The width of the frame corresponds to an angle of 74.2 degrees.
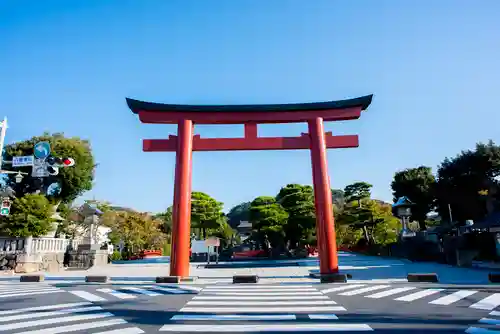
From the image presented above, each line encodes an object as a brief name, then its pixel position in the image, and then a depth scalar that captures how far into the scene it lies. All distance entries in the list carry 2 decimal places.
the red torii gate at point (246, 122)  13.84
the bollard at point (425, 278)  11.81
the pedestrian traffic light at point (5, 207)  12.76
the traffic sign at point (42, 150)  11.37
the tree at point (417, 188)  35.76
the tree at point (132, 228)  34.03
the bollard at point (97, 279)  13.12
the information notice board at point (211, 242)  23.45
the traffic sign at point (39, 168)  10.87
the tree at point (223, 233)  36.62
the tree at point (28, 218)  18.97
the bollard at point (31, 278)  13.85
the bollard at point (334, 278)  12.22
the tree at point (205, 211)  34.16
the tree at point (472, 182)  26.39
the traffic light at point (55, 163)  10.62
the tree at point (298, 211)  31.95
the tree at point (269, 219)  31.25
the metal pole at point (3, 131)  12.57
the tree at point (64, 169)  25.73
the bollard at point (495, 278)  11.44
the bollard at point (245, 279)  12.55
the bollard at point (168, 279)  12.66
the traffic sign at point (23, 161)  11.65
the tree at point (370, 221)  34.75
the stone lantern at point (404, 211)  24.36
